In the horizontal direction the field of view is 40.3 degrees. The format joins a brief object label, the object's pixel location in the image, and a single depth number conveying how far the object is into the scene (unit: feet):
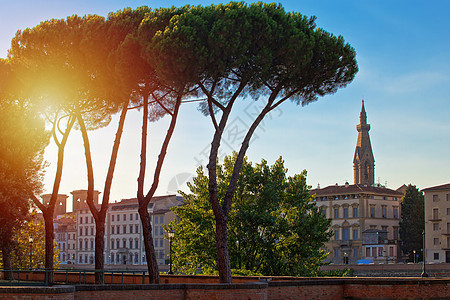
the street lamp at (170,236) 127.69
